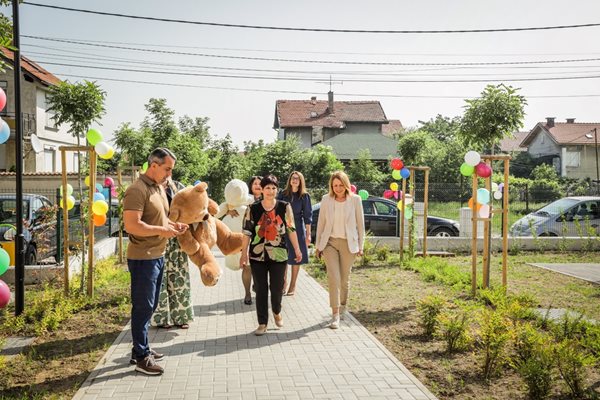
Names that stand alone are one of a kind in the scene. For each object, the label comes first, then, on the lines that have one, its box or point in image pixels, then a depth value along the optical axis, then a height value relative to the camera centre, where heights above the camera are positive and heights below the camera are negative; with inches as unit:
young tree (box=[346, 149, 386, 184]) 1232.2 +41.9
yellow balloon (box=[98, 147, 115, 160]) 314.6 +21.3
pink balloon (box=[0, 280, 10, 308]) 196.1 -36.6
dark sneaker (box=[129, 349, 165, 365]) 214.5 -66.0
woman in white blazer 282.4 -22.1
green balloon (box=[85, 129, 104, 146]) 313.9 +31.0
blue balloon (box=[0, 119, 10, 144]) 203.4 +22.2
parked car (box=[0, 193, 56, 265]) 400.3 -26.1
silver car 643.5 -36.5
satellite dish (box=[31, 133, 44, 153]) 378.6 +32.7
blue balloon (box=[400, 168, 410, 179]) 521.8 +15.6
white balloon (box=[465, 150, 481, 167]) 350.9 +19.8
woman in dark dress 338.0 -8.7
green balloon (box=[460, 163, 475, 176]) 368.5 +13.6
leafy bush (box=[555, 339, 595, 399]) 184.7 -59.5
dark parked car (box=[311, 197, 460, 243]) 634.2 -37.0
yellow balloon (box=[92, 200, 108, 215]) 329.7 -9.6
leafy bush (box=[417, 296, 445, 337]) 261.4 -57.7
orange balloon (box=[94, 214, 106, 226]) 342.0 -17.4
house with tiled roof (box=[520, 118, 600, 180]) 1955.0 +151.8
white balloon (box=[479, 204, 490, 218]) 363.6 -14.3
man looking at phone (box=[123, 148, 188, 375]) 199.0 -20.9
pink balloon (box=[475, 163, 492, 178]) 353.1 +12.3
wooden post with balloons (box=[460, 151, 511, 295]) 352.7 -10.5
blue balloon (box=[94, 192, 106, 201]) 369.5 -3.6
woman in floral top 259.0 -24.7
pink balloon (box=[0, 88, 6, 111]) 193.5 +32.8
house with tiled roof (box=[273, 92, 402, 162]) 2050.9 +270.0
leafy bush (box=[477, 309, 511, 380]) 207.9 -56.9
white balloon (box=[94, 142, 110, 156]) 313.6 +23.8
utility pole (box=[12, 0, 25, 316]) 281.9 +4.3
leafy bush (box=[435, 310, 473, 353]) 238.2 -63.2
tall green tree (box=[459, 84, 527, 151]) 358.3 +48.5
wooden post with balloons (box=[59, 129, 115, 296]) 314.5 -2.9
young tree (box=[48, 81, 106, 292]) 337.1 +53.1
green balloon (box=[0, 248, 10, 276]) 208.4 -26.2
